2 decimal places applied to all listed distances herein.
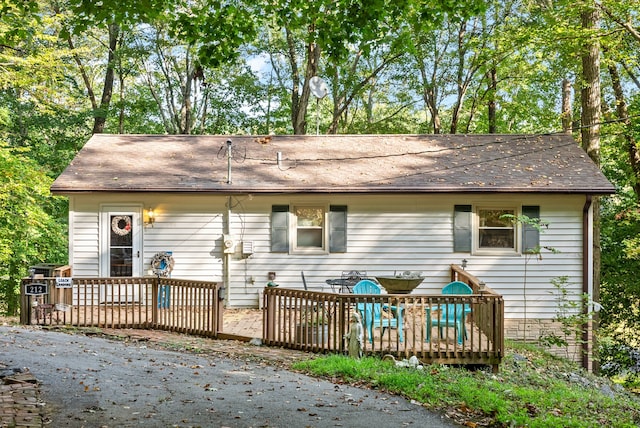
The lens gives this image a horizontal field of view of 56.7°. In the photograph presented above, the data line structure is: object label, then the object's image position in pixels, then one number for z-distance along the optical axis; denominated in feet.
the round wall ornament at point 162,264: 44.14
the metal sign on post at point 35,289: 35.58
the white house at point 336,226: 43.62
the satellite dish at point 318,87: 53.91
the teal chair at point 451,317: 28.60
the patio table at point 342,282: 38.81
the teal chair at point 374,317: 29.07
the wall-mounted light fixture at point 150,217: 44.73
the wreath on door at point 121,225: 44.55
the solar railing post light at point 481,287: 29.81
